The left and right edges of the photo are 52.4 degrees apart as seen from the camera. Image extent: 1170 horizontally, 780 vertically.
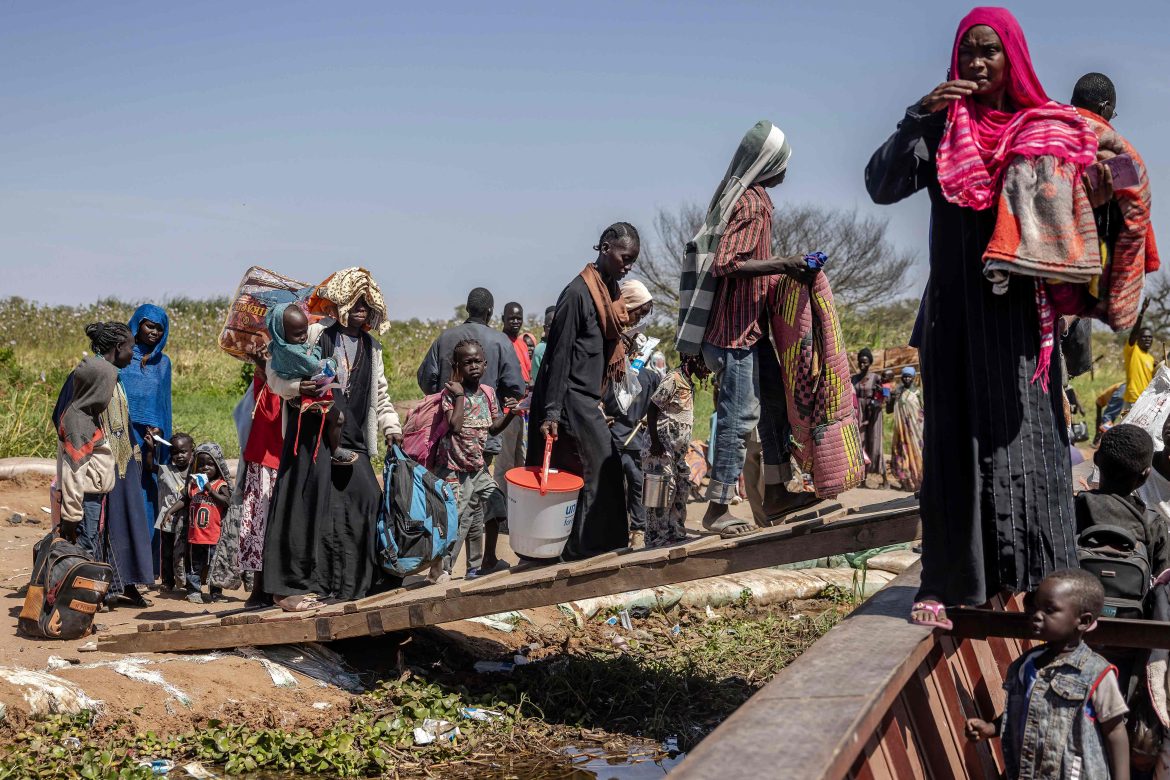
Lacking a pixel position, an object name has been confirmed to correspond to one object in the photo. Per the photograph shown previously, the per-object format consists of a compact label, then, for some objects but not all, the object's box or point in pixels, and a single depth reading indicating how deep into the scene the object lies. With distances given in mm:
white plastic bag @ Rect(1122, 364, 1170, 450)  6141
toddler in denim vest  3438
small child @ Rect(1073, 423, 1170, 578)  4172
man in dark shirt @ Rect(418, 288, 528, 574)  8945
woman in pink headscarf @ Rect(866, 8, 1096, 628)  3760
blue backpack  6512
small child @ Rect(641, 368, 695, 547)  8586
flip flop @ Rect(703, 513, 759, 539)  6102
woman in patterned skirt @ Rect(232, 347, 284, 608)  6734
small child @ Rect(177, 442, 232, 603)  7902
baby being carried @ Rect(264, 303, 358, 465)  6188
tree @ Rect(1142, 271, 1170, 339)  41031
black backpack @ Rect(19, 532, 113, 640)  6664
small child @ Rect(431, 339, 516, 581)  7316
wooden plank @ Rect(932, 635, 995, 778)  4203
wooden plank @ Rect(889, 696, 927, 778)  3771
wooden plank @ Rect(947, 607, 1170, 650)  3648
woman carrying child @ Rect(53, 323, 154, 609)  7363
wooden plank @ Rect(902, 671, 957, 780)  3945
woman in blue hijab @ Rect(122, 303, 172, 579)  7953
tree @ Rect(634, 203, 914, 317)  41156
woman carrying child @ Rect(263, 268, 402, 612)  6418
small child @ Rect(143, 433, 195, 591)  8055
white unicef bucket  6152
